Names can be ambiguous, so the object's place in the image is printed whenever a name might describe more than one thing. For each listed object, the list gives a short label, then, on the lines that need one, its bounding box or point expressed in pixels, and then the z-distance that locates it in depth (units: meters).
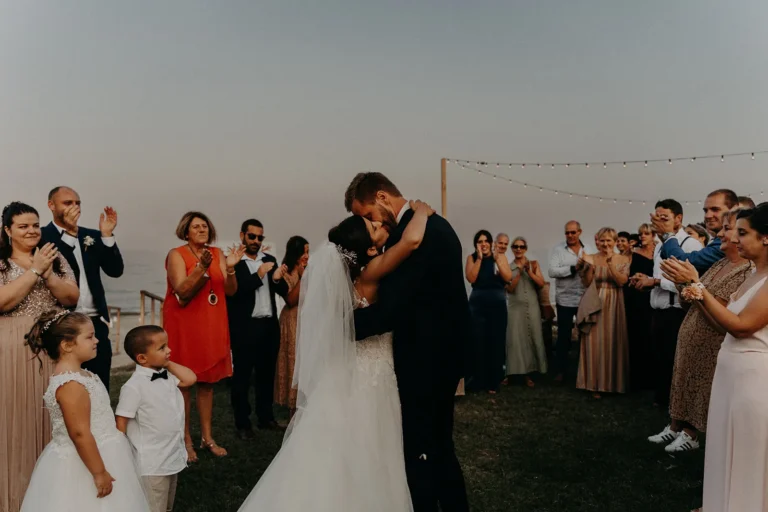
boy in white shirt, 3.05
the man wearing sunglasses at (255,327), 5.19
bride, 2.80
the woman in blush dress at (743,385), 2.69
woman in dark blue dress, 7.11
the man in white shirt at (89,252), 3.95
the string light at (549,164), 10.30
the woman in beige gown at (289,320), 5.54
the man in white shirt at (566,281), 7.47
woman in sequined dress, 3.32
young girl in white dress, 2.57
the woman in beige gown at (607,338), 6.73
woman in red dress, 4.54
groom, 2.93
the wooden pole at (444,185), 11.91
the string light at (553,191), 11.53
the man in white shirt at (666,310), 4.91
